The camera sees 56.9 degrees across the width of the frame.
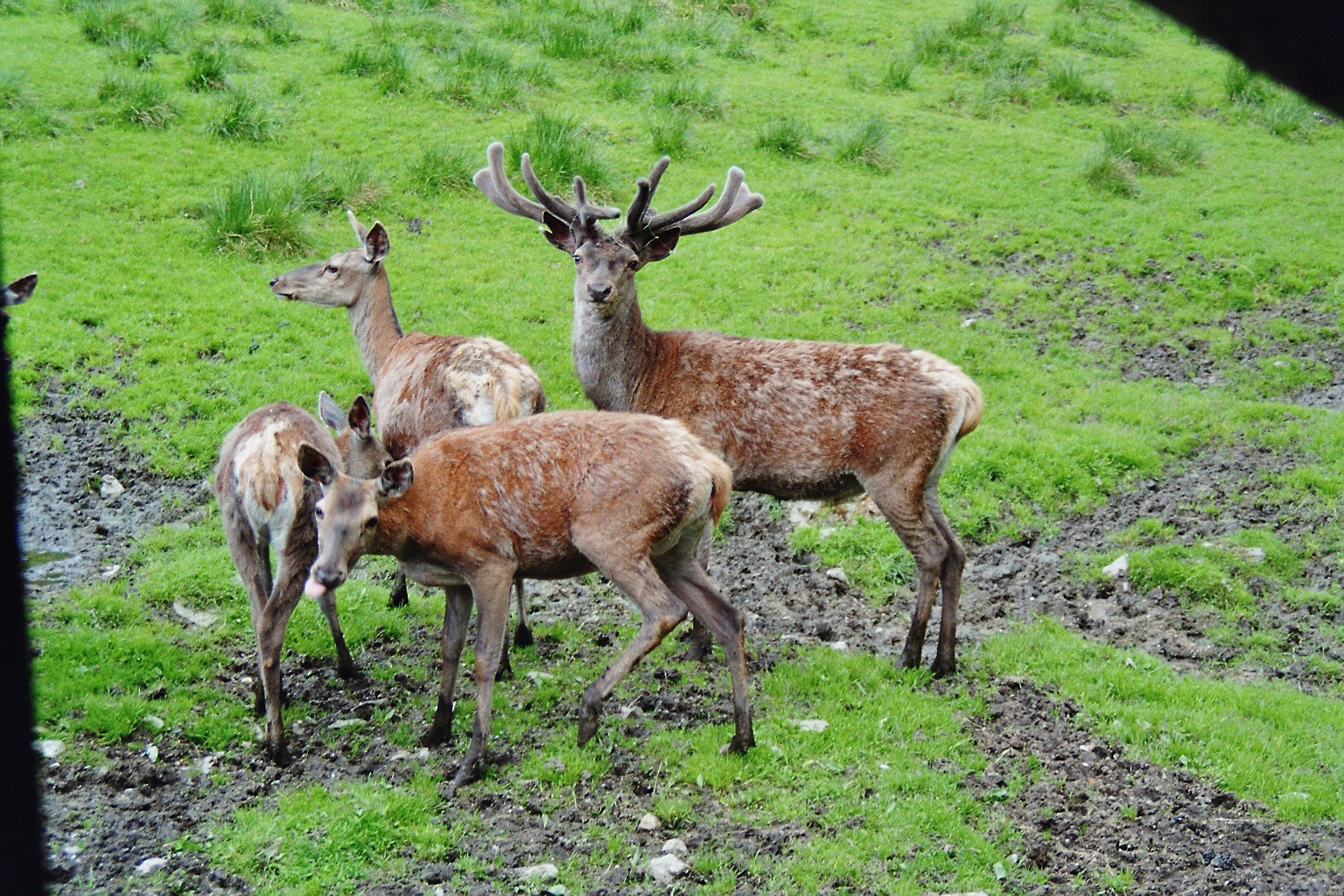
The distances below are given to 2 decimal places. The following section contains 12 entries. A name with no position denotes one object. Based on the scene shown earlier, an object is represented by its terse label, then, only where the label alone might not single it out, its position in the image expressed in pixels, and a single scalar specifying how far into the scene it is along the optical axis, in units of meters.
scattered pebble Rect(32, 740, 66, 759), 5.18
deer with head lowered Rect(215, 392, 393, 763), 5.61
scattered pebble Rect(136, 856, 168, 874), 4.56
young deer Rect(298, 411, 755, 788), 5.60
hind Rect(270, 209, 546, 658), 6.90
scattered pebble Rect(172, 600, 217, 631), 6.70
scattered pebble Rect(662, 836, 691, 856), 4.96
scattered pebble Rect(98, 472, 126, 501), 7.89
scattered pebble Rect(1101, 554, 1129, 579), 7.87
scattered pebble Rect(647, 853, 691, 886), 4.78
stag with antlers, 6.66
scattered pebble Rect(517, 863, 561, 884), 4.73
